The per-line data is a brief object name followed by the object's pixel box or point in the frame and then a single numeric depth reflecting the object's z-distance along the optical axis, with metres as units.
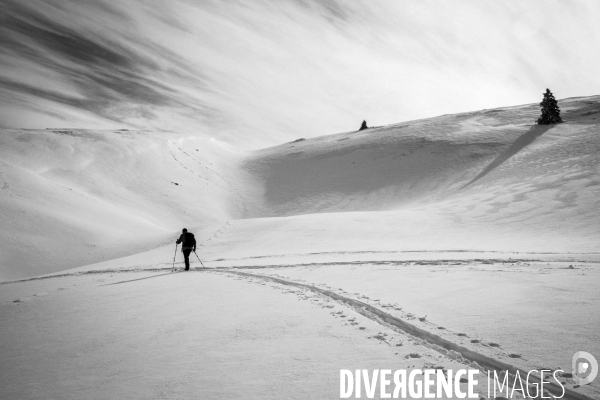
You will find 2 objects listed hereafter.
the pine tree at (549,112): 51.94
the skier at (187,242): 15.20
